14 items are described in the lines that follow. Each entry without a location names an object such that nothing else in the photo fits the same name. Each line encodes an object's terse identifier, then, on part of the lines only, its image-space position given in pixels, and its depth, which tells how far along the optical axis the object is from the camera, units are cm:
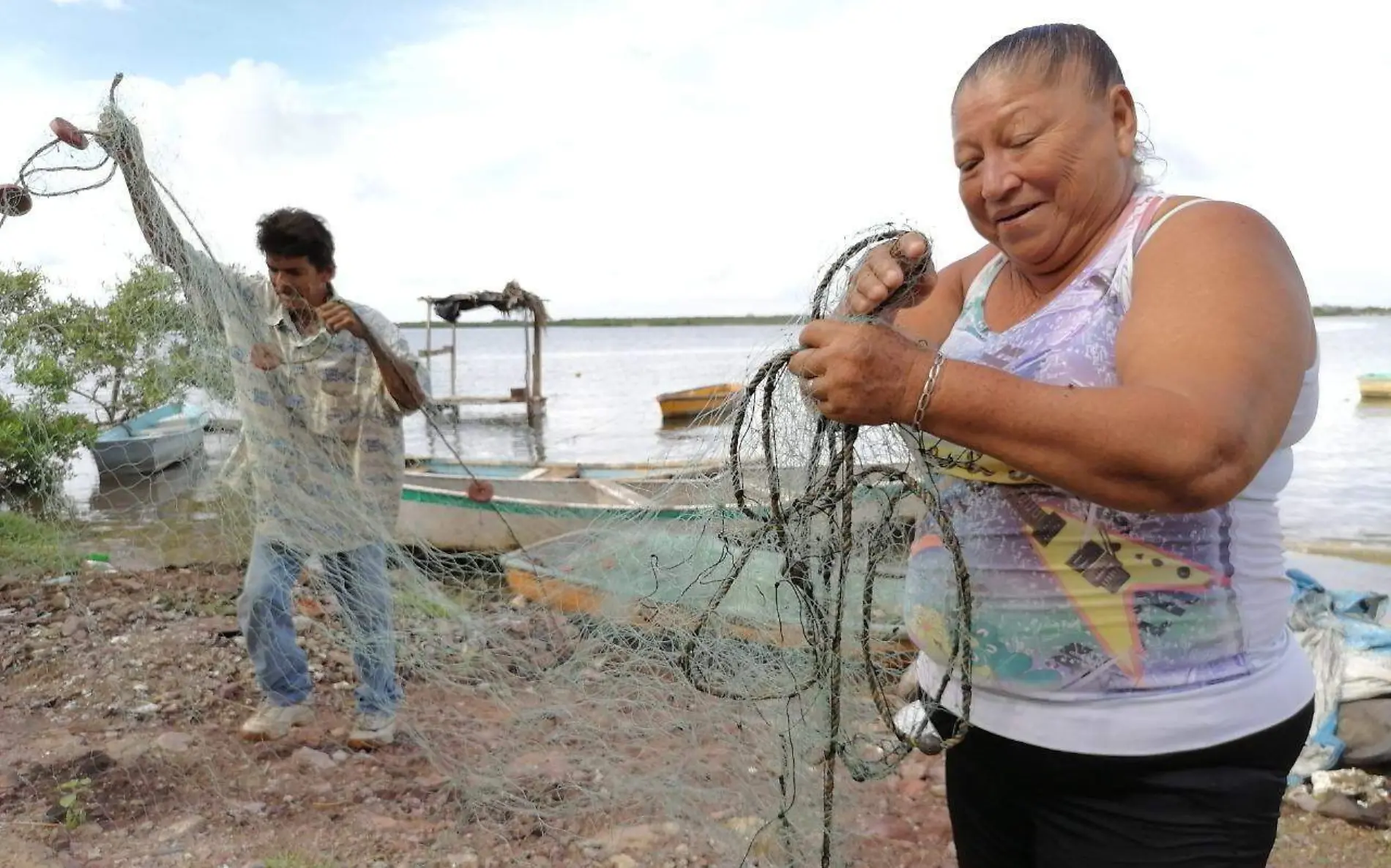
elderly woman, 103
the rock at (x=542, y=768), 325
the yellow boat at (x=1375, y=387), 2241
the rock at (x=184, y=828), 286
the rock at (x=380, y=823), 300
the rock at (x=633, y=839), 288
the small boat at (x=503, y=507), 759
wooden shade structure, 1695
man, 334
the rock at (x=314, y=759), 350
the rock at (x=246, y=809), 308
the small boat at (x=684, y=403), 2155
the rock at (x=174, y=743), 351
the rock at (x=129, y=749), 340
